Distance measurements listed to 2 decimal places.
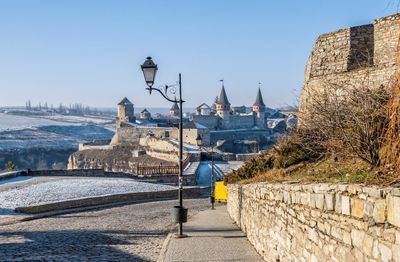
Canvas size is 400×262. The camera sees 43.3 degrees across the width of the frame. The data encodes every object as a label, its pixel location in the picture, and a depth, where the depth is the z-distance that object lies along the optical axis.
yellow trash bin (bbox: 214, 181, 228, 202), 24.65
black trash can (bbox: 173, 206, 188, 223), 12.43
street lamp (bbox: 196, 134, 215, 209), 21.09
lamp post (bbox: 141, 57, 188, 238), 11.88
